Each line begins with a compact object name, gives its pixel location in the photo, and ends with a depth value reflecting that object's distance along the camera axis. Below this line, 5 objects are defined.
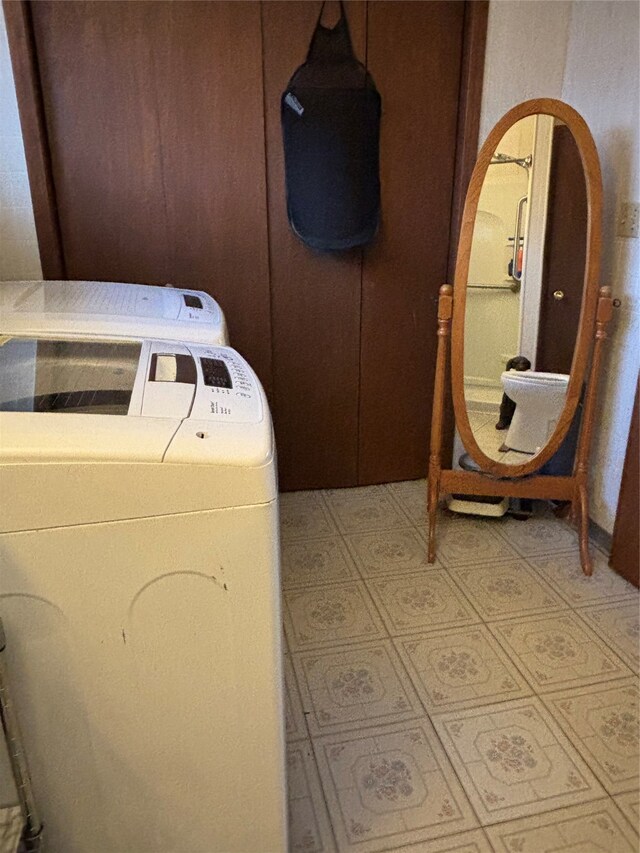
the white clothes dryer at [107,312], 1.30
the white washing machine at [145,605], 0.80
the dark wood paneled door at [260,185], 1.96
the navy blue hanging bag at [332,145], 2.00
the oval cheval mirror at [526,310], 1.90
